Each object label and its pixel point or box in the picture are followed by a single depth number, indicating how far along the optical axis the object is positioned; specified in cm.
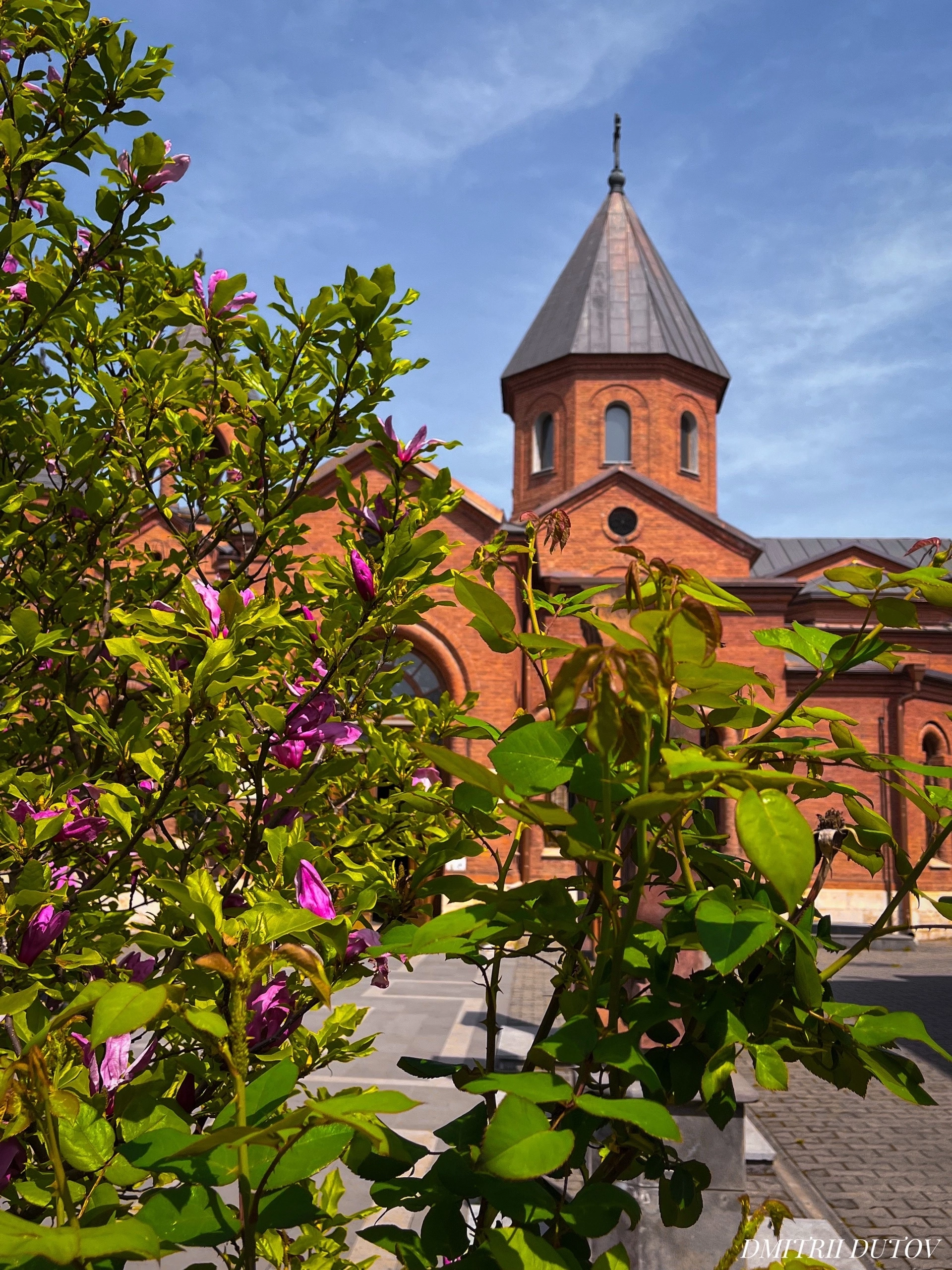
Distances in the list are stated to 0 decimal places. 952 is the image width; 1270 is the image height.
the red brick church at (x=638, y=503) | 1902
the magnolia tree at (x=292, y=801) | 70
